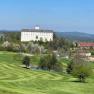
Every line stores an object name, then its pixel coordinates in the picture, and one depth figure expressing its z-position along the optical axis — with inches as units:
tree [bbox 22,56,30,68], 4454.2
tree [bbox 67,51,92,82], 2449.7
